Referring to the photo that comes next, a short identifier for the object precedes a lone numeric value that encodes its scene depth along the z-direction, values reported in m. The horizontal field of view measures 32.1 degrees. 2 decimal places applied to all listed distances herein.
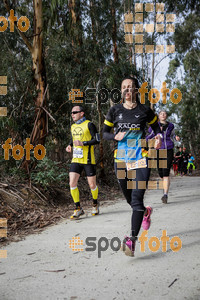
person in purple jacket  7.18
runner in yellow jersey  6.21
